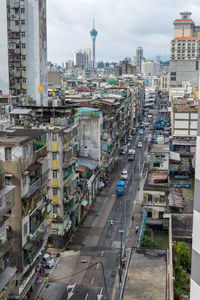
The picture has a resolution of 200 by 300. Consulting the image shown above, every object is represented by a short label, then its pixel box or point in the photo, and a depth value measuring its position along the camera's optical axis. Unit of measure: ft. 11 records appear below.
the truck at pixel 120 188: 252.24
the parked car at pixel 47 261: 165.48
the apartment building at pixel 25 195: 122.42
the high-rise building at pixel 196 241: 71.26
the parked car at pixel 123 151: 372.09
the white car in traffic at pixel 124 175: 287.69
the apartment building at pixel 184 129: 361.30
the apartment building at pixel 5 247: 105.10
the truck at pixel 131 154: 347.44
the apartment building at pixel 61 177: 175.63
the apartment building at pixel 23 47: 283.38
